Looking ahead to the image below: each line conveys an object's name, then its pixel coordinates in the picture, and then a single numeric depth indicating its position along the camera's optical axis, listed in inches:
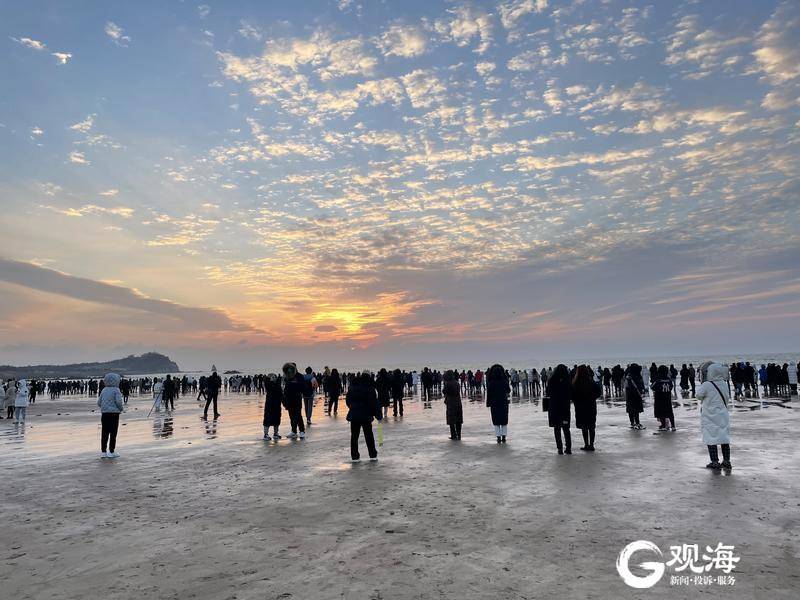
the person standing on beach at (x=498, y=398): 529.7
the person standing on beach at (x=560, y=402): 451.5
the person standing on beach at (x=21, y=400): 894.0
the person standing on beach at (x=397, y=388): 904.5
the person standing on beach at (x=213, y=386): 888.1
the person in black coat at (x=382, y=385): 836.0
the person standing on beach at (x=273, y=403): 595.5
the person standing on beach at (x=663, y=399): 583.9
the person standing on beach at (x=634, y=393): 609.6
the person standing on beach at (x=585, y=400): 458.9
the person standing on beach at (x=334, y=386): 836.0
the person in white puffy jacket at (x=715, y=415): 371.2
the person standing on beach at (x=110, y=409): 494.0
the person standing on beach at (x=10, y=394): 1098.4
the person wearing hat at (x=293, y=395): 590.9
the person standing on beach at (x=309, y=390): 679.1
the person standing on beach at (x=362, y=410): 437.1
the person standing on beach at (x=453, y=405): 563.8
